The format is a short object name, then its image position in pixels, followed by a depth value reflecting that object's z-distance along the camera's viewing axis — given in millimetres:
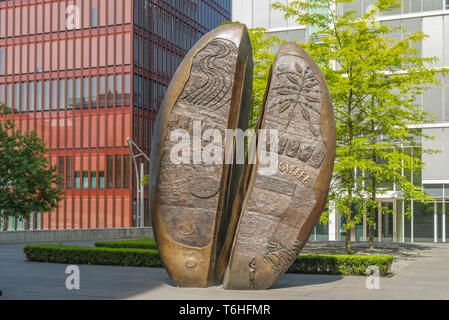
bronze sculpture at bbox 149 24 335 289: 11617
